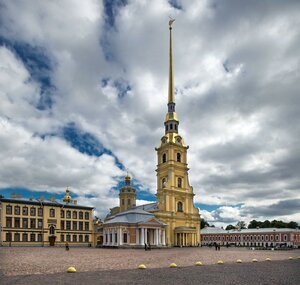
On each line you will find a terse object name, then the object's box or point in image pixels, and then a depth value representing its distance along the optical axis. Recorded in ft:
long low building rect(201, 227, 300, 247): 337.72
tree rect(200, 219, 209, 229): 481.46
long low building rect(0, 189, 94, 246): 219.41
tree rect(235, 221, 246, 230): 523.38
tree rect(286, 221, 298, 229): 474.00
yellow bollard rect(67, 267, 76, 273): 56.59
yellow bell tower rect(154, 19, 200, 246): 240.73
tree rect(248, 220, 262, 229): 488.52
